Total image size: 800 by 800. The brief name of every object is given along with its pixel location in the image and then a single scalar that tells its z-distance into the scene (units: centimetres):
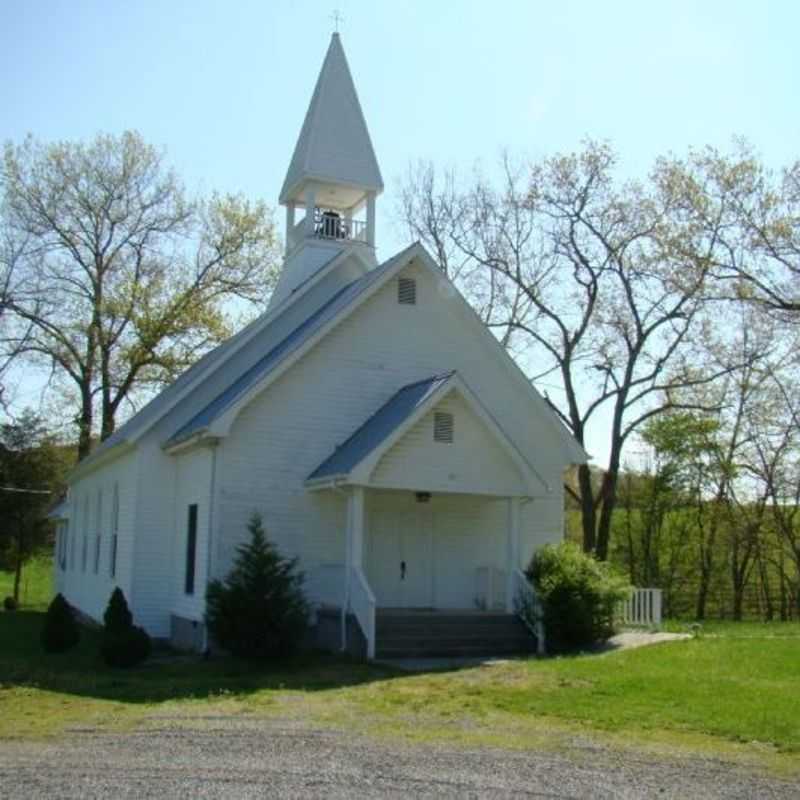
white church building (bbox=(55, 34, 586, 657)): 1889
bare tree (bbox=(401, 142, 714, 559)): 3328
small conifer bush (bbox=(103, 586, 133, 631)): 1877
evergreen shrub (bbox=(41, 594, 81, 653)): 2033
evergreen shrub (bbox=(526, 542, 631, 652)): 1820
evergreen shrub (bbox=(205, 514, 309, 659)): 1723
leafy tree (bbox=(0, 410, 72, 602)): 4397
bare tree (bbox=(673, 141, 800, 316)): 2908
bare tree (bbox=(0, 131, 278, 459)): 3938
